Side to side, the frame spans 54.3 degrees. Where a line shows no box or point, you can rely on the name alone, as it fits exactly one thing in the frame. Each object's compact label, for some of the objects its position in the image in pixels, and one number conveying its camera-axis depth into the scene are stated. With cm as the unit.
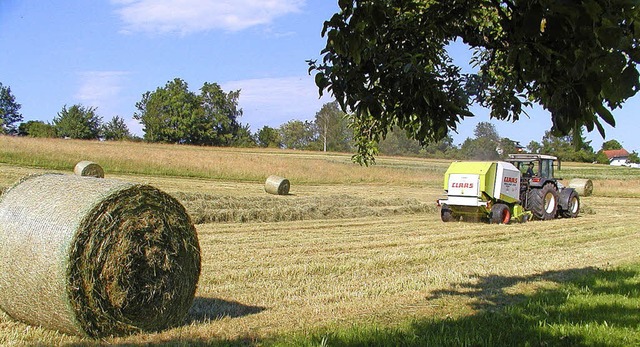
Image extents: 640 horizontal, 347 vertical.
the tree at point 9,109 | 7194
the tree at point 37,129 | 6397
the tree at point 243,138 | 7838
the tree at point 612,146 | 9764
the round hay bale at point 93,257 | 512
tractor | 1571
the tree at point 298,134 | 10488
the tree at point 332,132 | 9168
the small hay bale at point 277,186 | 2408
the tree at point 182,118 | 7425
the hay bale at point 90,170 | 2130
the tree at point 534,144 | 5139
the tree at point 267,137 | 9319
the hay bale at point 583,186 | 2828
